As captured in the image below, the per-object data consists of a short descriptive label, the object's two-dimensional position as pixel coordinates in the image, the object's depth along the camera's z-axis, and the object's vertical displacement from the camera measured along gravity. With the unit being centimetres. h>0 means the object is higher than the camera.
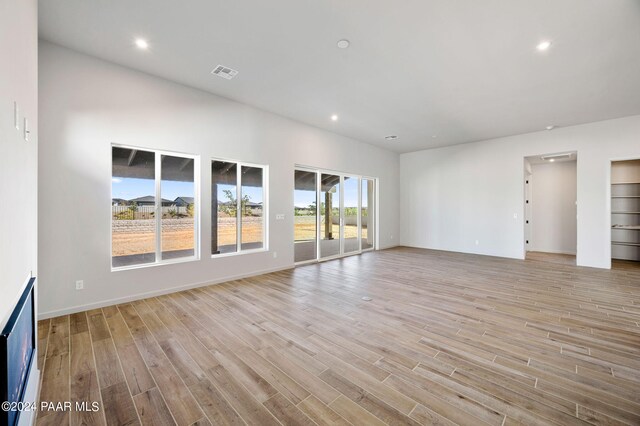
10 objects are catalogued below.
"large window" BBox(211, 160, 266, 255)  492 +13
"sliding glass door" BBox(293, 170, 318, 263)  641 +5
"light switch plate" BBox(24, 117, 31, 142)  174 +58
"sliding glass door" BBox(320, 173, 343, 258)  712 -14
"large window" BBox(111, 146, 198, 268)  384 +11
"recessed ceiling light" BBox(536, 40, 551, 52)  314 +203
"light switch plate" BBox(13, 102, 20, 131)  139 +54
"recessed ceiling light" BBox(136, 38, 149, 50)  322 +213
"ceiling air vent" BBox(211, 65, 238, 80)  385 +213
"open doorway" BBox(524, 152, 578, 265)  766 +15
